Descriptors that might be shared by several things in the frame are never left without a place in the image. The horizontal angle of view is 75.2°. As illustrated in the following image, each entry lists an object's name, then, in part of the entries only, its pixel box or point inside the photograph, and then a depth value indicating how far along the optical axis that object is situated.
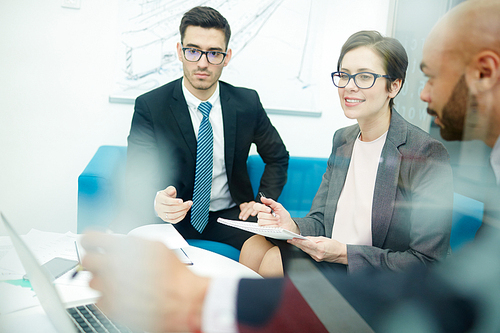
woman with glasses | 0.62
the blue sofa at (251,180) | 0.66
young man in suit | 1.07
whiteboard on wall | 1.31
